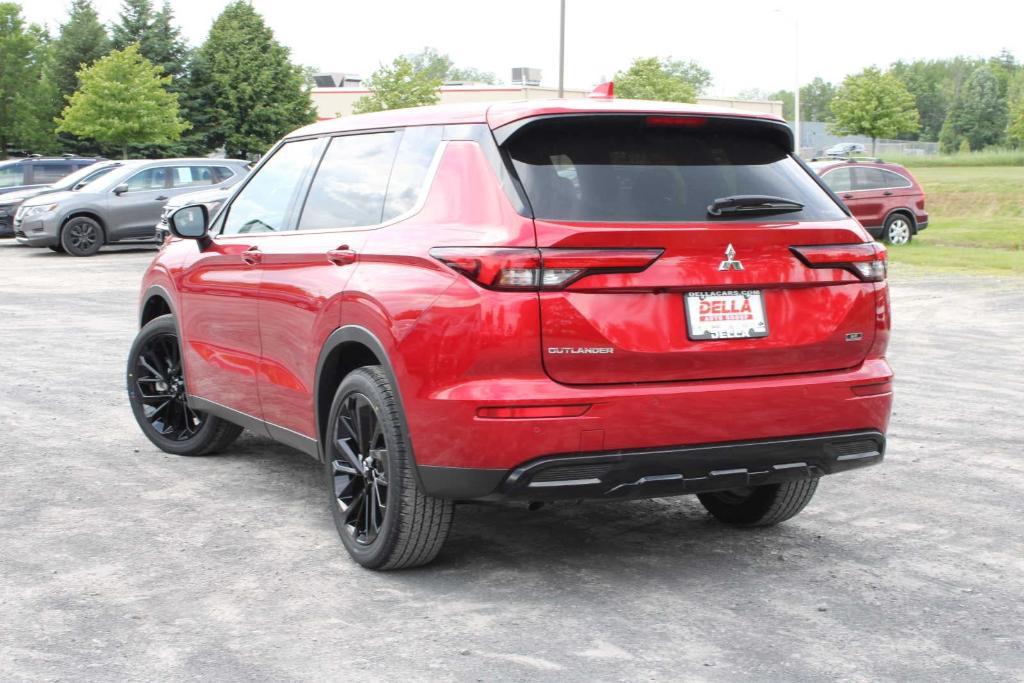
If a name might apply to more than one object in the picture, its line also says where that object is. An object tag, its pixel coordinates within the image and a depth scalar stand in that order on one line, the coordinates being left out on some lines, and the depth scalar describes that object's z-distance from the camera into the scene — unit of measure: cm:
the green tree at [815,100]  18688
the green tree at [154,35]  5281
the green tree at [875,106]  8681
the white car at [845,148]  8482
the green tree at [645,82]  7700
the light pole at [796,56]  5503
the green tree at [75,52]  5272
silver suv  2402
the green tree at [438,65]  14875
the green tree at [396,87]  6094
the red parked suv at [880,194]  2473
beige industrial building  8388
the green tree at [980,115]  12194
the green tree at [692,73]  14238
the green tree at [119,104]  4491
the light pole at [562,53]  3705
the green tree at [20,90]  5200
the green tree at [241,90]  5659
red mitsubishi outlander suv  434
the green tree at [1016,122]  8550
